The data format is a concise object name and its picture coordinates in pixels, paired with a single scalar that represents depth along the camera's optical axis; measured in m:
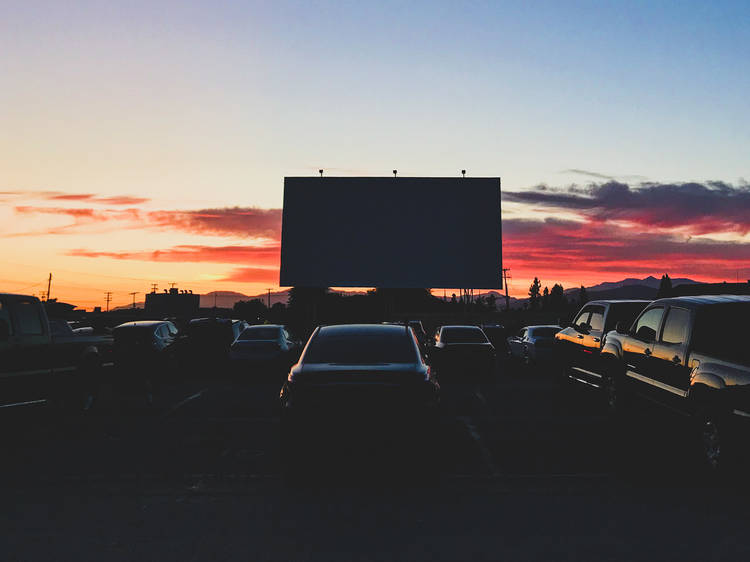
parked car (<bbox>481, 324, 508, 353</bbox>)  35.03
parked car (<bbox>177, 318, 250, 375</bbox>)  22.44
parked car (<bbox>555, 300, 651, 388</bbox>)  13.76
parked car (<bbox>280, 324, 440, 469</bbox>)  7.63
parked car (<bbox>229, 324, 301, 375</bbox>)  19.12
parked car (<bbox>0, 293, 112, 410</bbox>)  9.55
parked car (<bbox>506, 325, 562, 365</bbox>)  22.38
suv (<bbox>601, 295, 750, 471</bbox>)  7.03
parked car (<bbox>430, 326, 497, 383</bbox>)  20.59
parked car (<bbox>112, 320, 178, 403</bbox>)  16.45
